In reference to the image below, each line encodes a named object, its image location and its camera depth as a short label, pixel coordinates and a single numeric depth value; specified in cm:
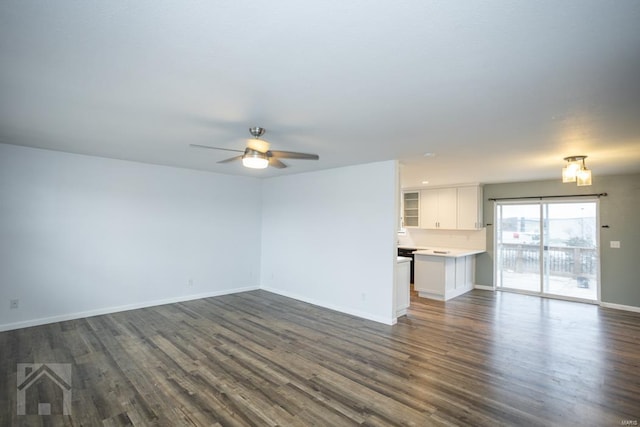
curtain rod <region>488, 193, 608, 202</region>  602
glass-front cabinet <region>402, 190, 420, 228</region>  820
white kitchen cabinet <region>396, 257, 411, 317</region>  501
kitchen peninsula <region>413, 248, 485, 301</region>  622
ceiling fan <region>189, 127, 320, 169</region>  296
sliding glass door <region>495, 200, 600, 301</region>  622
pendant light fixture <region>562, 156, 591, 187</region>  403
